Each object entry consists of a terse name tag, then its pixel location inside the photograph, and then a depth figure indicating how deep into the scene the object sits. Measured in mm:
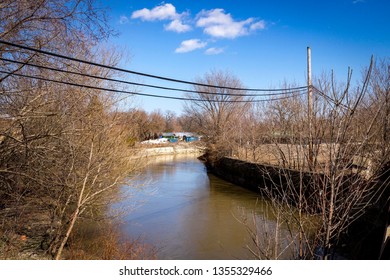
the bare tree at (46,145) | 5439
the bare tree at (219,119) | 24156
